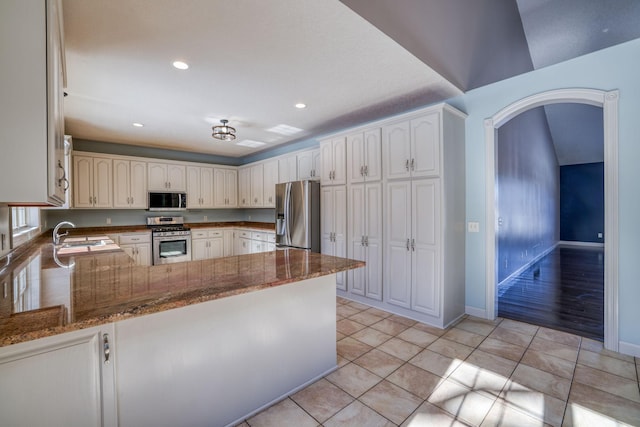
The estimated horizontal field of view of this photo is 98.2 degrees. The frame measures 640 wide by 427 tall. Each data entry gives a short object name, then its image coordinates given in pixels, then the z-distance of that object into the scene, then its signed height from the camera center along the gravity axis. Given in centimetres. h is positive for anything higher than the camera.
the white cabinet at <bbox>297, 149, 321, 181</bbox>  482 +85
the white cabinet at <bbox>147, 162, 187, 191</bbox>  564 +77
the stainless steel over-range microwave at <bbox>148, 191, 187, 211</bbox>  558 +25
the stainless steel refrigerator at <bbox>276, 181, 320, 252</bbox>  430 -5
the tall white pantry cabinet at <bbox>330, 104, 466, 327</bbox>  307 -3
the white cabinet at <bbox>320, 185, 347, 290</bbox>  406 -17
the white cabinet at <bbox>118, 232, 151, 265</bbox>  508 -59
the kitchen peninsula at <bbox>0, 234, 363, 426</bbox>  107 -63
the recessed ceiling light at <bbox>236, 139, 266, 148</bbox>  545 +141
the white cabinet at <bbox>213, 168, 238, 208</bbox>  653 +60
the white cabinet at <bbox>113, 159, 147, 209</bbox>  526 +58
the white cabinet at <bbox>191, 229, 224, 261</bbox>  593 -67
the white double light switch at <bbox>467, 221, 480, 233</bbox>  333 -21
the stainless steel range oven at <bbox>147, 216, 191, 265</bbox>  536 -53
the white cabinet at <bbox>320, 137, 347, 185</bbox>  402 +75
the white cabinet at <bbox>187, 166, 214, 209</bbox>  611 +58
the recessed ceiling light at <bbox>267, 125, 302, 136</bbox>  453 +140
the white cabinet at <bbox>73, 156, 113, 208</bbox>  488 +58
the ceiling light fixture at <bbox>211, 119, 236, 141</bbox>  400 +118
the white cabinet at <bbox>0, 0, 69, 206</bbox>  102 +43
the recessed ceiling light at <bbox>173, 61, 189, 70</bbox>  249 +135
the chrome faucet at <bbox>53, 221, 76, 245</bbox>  294 -26
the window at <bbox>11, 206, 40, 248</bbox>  290 -12
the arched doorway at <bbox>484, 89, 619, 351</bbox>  246 +18
